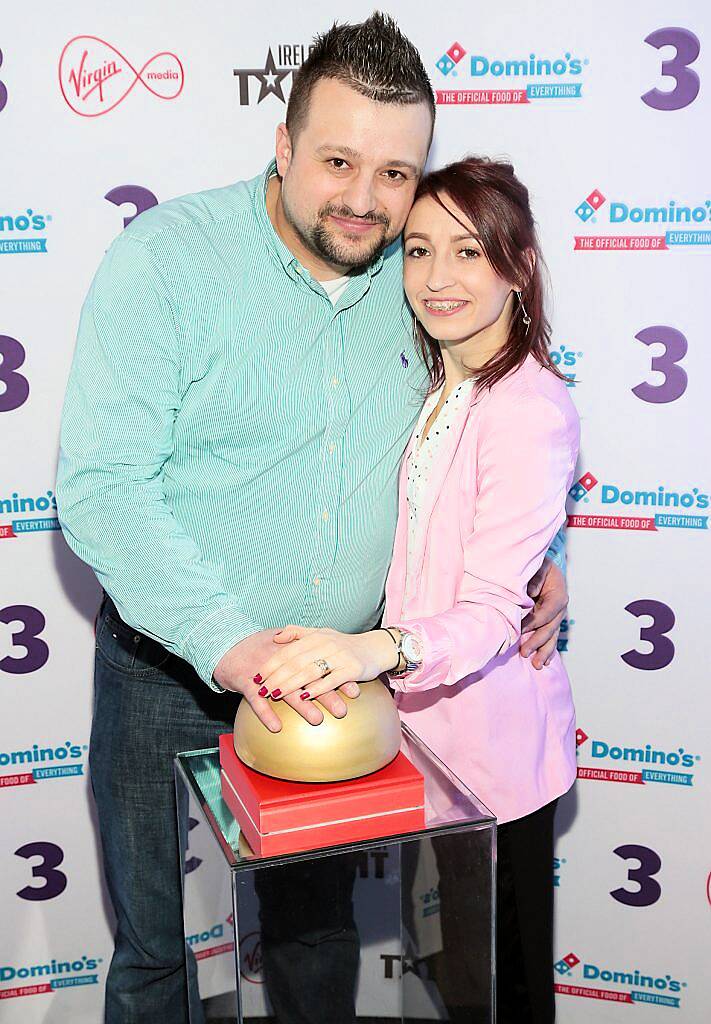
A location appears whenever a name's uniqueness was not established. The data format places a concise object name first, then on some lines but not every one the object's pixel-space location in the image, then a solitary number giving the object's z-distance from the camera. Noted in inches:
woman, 81.2
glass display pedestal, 67.8
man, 83.9
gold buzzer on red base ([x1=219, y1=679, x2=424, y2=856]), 64.4
